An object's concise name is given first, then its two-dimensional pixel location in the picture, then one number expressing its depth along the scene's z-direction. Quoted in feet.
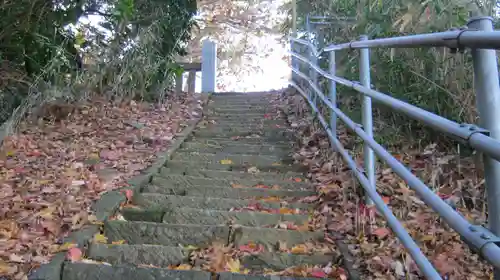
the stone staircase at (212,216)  8.70
